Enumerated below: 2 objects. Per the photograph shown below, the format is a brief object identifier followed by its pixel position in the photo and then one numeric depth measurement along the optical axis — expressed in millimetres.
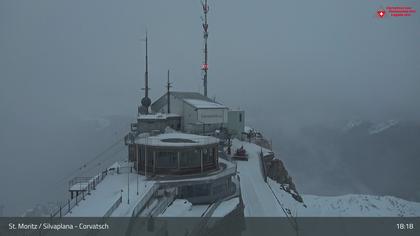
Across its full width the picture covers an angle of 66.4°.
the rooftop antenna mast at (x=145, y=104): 46494
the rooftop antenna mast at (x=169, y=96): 49784
